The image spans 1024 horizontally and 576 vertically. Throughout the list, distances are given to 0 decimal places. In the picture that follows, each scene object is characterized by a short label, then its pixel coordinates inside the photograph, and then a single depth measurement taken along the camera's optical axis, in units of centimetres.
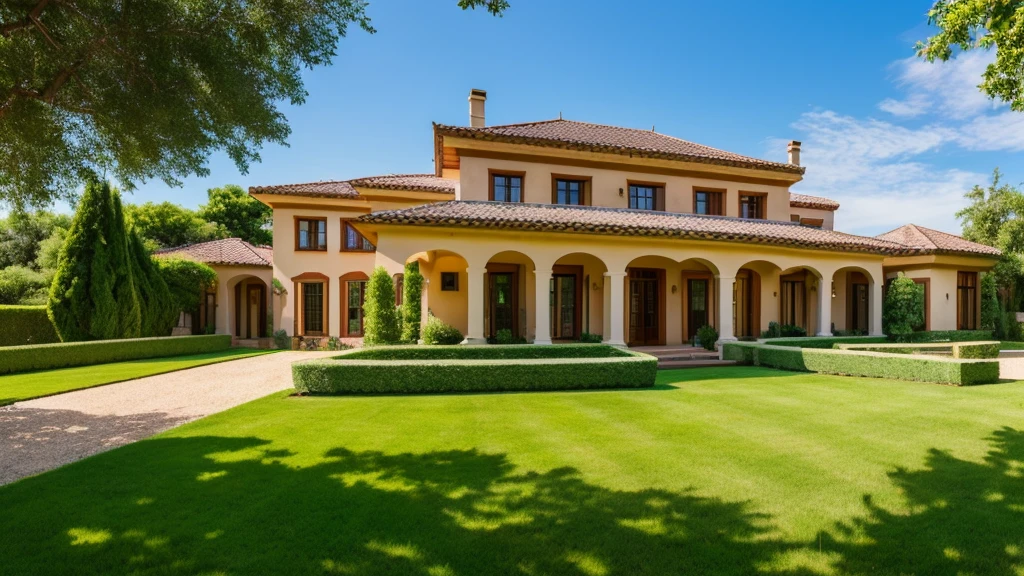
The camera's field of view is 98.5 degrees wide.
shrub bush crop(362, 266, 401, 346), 1259
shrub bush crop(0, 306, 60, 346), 1694
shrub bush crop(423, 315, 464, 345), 1322
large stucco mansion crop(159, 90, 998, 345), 1416
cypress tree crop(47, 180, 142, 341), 1652
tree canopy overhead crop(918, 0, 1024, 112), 715
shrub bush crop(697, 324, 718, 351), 1597
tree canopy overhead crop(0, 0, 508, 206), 668
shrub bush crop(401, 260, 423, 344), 1295
